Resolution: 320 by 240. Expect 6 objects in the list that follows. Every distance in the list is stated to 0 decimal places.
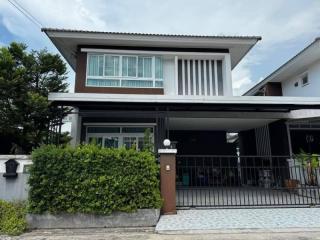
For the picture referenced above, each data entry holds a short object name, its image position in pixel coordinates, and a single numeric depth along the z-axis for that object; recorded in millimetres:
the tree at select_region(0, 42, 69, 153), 9438
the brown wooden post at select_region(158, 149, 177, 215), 7848
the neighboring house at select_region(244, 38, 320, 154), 12352
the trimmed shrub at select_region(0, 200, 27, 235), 6500
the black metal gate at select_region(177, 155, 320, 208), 9258
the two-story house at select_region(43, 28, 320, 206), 11805
